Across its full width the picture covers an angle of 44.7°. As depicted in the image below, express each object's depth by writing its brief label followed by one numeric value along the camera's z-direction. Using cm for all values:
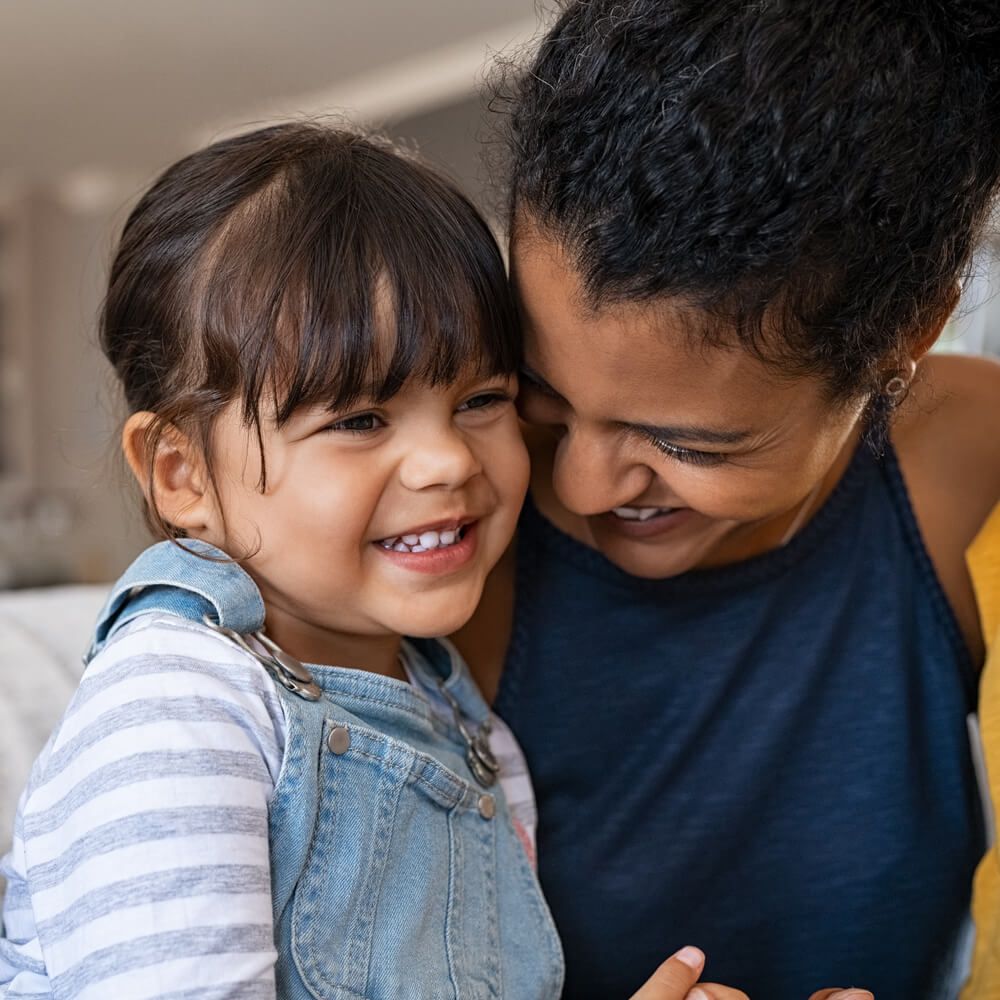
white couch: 115
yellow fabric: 113
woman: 83
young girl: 77
